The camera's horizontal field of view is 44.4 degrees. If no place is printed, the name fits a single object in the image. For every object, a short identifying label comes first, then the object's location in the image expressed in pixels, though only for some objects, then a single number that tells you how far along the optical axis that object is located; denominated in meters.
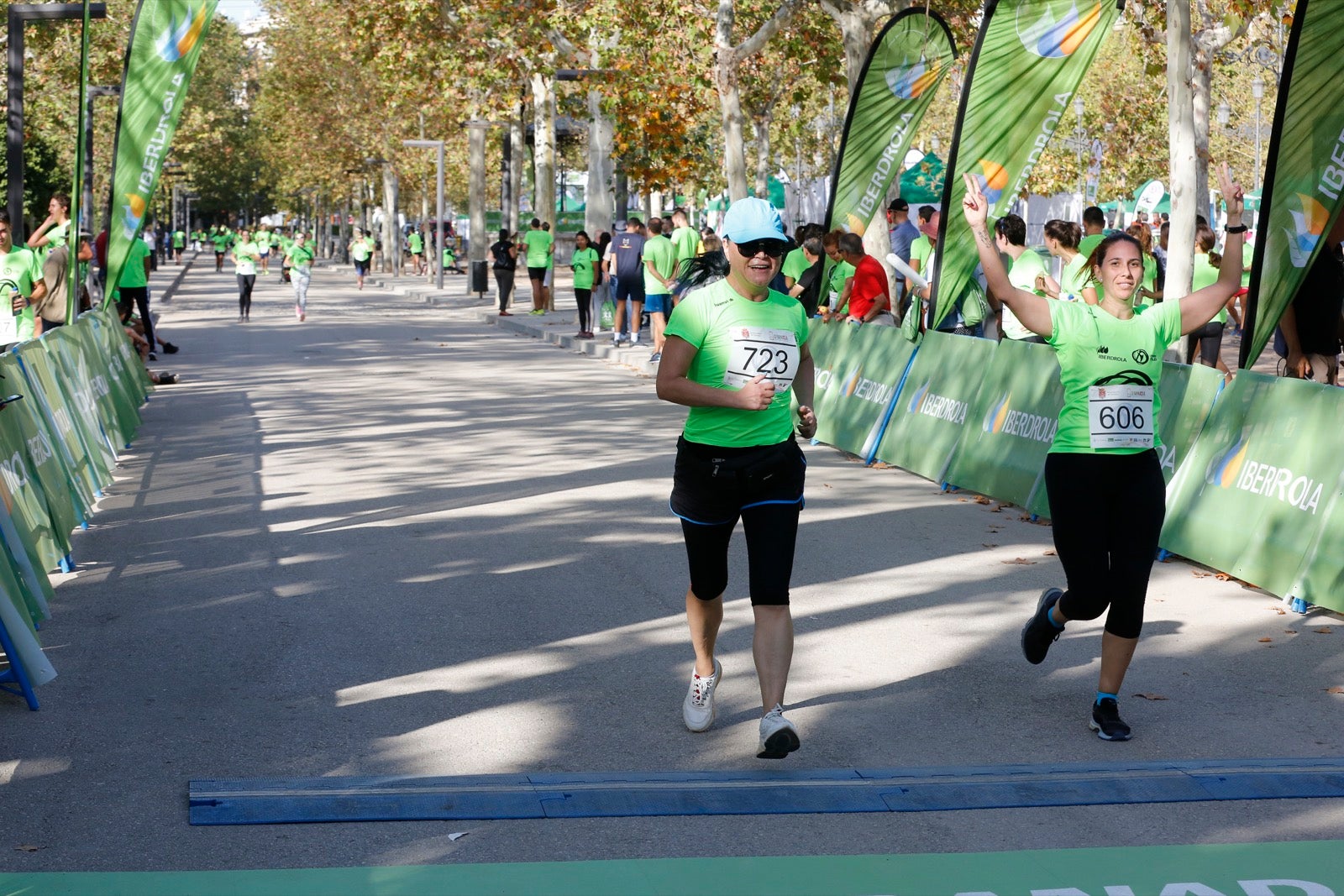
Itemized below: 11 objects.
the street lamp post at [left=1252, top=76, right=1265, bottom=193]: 35.31
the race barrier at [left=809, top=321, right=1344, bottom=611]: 8.02
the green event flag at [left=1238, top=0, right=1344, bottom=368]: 9.10
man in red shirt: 15.56
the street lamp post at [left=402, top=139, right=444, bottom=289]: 44.66
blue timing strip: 5.14
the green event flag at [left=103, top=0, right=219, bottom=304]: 15.05
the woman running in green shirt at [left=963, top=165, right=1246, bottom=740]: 5.97
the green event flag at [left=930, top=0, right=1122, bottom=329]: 12.64
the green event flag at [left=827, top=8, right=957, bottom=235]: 16.33
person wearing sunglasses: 5.66
